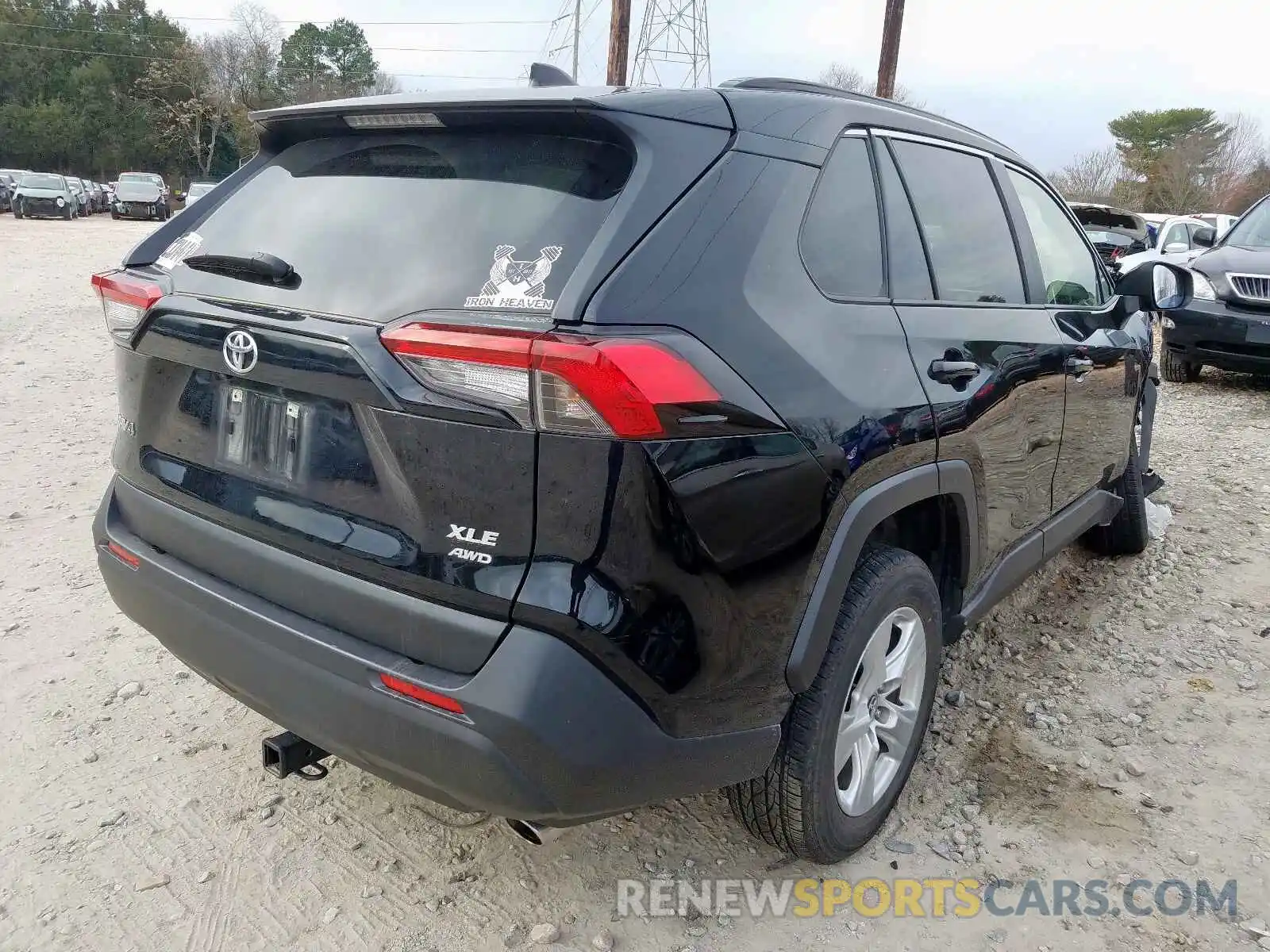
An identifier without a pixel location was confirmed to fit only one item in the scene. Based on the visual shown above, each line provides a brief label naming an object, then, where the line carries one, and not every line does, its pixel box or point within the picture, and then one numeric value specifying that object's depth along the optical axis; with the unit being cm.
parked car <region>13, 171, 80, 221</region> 3312
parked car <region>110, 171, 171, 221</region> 3668
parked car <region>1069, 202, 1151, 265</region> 1334
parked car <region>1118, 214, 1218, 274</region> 885
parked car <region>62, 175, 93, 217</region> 3794
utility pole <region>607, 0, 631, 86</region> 1709
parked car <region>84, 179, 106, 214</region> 4188
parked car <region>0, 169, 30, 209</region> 3547
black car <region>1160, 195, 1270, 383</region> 793
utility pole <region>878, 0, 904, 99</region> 1728
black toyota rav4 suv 167
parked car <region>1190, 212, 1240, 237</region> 1783
